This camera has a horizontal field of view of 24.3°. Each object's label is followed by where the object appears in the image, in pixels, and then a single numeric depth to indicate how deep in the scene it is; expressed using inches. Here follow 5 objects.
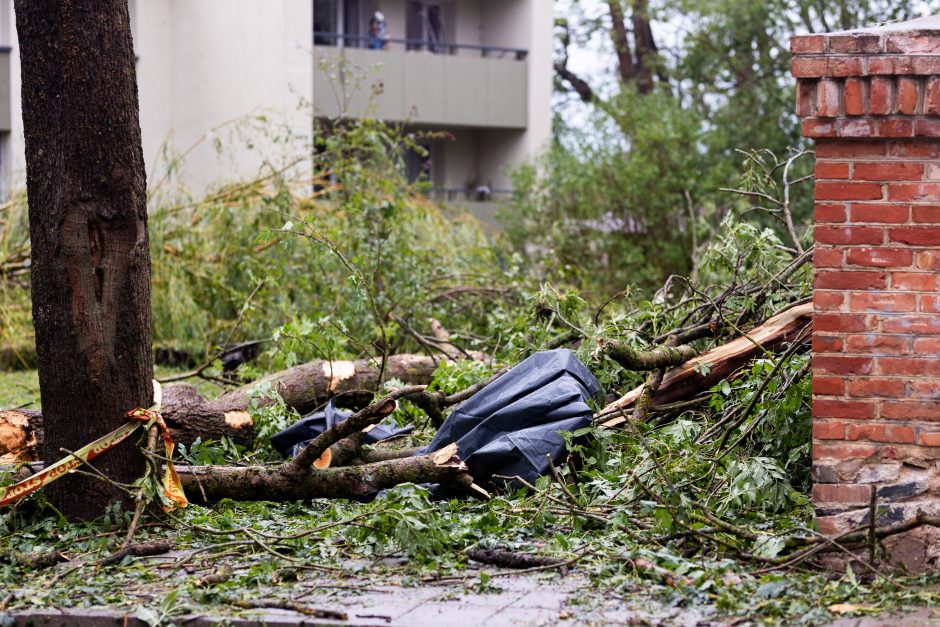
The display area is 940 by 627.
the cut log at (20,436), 499.0
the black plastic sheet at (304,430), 527.5
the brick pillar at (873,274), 340.7
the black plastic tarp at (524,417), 454.9
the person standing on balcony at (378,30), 1605.6
